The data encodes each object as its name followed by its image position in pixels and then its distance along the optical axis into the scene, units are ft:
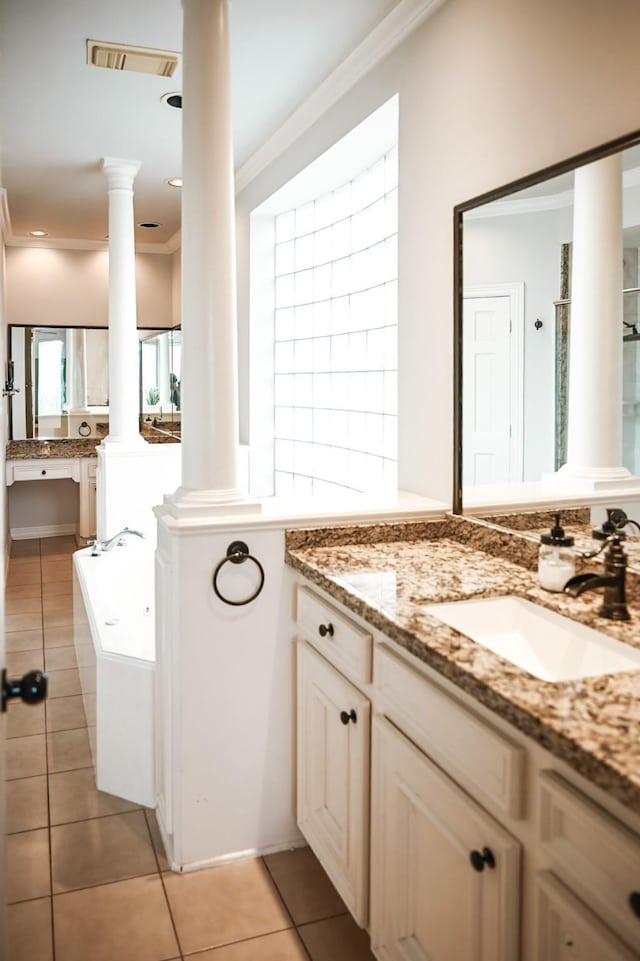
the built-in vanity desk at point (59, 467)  20.68
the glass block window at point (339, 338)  12.00
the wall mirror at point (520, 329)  5.61
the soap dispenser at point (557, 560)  5.86
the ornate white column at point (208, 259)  7.45
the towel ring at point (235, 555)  7.11
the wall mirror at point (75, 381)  22.15
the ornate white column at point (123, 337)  16.52
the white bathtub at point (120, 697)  8.31
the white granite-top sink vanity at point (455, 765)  3.40
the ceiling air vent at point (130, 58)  10.13
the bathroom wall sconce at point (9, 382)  20.56
